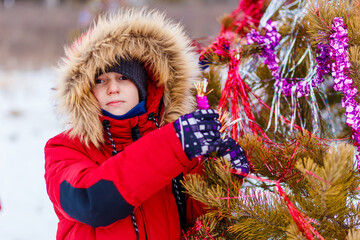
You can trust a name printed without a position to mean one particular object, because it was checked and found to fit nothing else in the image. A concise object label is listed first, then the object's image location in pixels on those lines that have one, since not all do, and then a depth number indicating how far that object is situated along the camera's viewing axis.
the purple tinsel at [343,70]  1.72
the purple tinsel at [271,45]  1.92
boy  1.79
